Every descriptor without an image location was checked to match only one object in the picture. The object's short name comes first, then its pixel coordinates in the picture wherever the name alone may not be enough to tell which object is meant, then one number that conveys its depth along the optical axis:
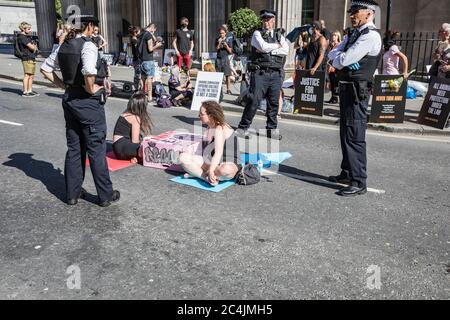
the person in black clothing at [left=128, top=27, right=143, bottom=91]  11.33
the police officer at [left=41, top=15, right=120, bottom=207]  4.21
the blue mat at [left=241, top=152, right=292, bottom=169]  6.37
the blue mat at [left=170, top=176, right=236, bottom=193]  5.27
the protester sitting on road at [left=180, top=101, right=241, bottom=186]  5.23
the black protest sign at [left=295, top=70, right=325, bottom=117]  9.94
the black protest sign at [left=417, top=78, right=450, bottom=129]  8.83
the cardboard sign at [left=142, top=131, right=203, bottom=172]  5.81
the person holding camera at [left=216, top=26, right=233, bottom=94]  12.52
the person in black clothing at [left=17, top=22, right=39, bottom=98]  11.62
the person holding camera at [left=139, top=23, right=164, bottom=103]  11.09
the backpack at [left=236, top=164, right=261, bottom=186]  5.39
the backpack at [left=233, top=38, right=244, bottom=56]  14.15
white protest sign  10.91
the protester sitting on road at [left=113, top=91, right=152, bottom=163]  6.32
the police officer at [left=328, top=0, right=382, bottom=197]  4.78
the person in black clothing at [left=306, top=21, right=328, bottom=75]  10.62
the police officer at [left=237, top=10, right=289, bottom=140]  7.40
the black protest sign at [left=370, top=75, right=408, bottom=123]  9.18
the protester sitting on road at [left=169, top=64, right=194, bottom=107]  11.22
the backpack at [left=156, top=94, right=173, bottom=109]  10.90
